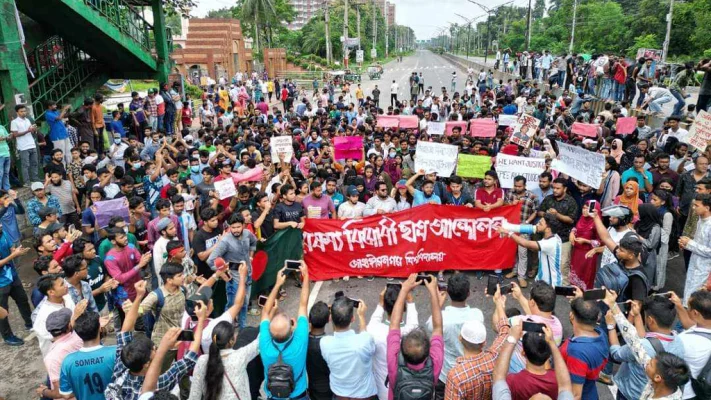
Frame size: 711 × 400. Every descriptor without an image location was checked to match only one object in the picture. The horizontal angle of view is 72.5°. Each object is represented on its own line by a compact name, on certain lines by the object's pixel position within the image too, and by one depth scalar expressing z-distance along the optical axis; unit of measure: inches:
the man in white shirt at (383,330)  153.5
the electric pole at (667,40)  1102.7
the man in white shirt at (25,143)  398.0
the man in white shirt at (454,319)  160.2
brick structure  1409.9
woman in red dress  261.6
